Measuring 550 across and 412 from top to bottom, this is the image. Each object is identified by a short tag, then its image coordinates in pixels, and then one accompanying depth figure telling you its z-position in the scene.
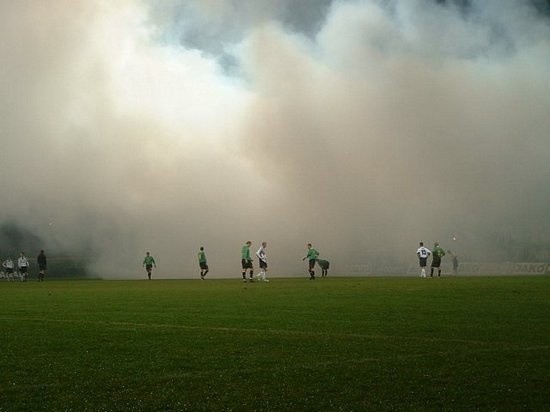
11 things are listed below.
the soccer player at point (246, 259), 44.12
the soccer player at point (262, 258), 44.62
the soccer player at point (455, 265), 62.49
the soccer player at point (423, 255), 49.53
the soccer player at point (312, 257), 47.09
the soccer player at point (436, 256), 49.06
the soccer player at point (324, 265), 59.01
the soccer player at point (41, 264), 56.01
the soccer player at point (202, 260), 50.22
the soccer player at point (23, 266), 56.70
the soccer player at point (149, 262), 56.15
